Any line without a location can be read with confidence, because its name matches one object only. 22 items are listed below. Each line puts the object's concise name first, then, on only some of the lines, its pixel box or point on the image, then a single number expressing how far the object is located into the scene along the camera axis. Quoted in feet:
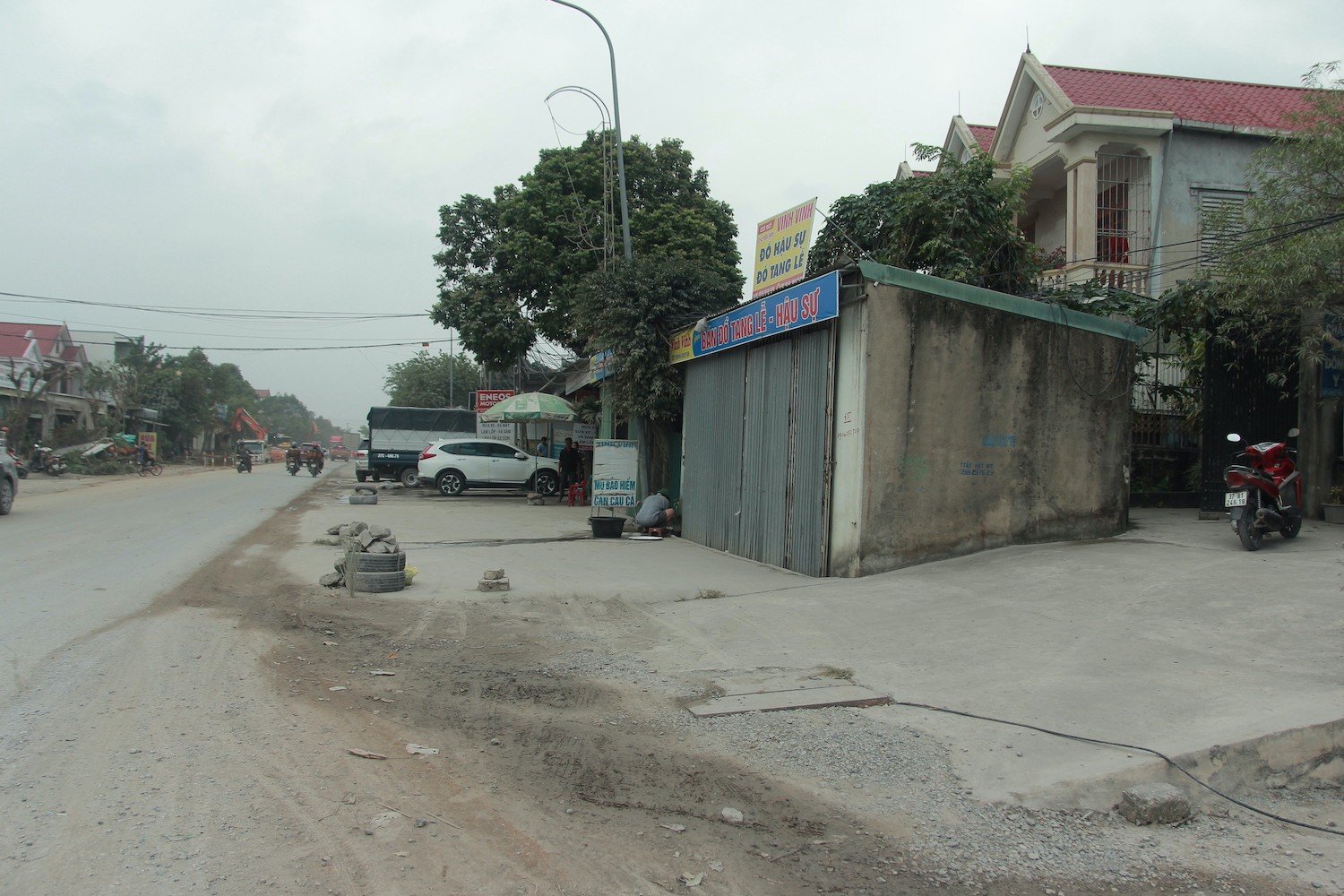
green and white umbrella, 69.21
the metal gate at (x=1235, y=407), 38.60
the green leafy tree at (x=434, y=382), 208.95
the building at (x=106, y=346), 187.52
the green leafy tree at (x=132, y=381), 151.12
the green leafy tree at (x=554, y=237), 75.97
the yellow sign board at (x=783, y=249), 36.68
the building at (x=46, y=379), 112.57
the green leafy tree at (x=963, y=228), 44.27
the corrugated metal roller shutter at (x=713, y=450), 40.24
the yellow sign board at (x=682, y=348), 45.60
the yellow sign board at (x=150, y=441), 140.85
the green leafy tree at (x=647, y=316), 48.44
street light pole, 56.42
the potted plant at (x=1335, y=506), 35.78
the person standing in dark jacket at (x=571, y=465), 75.20
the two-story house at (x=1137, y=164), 54.75
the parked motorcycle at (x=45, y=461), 105.19
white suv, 79.77
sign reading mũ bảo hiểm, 48.85
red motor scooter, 29.55
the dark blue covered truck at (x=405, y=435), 89.15
